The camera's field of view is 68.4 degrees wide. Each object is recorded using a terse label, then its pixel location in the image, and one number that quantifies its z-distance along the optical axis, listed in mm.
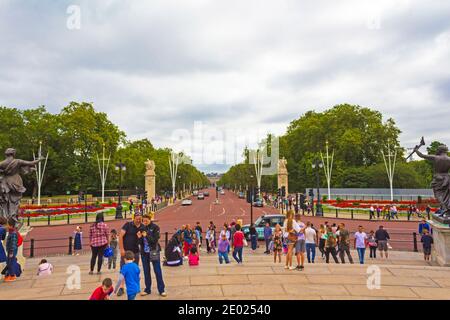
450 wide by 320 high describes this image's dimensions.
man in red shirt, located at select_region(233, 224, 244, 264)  10828
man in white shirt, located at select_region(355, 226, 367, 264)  12430
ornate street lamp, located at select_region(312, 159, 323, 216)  34562
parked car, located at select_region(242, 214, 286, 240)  19984
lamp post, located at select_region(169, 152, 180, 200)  72081
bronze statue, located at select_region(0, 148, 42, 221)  10578
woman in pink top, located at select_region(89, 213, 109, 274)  8820
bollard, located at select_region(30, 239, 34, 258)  14462
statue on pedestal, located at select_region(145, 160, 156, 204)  54844
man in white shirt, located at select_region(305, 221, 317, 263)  11648
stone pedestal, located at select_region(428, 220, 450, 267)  10148
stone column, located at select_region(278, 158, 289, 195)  58750
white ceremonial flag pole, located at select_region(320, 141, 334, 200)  52472
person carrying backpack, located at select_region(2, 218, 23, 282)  8477
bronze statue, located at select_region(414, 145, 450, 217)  10961
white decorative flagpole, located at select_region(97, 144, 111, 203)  55488
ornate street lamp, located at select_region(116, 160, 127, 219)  33862
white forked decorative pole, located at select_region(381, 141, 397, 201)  49600
